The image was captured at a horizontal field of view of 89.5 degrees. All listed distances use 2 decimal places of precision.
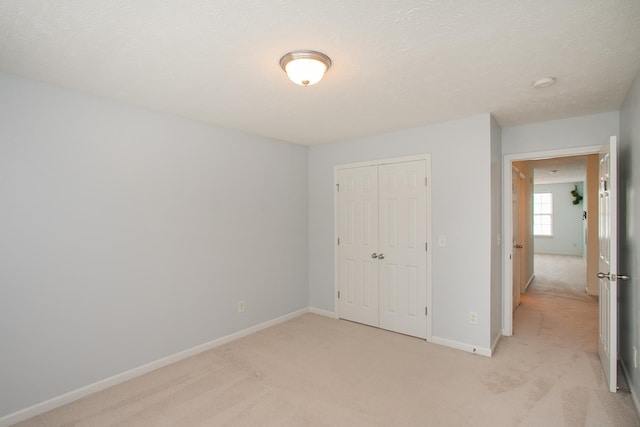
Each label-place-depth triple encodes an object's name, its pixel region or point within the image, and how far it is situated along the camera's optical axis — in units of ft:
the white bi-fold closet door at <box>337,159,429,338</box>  12.24
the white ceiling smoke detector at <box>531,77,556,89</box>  7.68
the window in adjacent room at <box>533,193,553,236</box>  36.09
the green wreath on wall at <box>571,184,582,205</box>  33.81
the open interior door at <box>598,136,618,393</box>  8.02
